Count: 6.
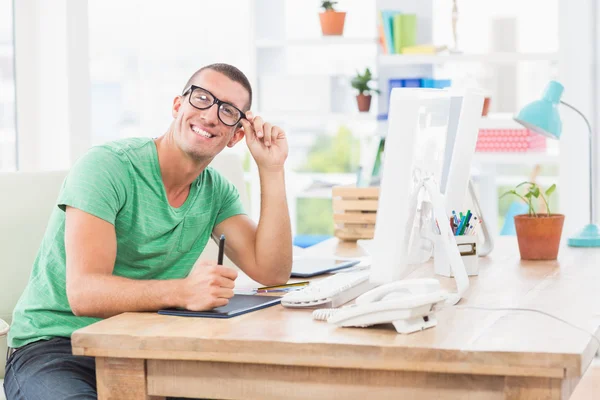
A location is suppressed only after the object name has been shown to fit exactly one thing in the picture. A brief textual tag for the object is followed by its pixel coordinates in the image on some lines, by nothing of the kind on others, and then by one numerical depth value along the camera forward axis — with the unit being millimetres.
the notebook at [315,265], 2178
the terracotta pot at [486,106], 4294
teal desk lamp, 2557
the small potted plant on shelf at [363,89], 4512
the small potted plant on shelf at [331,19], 4617
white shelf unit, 4277
